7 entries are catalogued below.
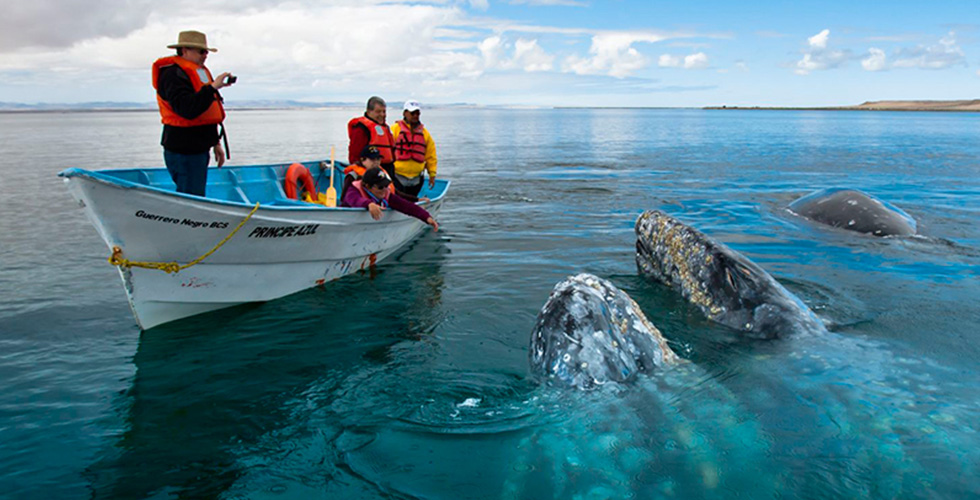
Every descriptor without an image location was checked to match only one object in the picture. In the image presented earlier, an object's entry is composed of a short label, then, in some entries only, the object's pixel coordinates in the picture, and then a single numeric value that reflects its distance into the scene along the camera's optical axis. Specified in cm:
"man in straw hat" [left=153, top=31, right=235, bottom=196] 699
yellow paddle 1078
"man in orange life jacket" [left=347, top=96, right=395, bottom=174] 1095
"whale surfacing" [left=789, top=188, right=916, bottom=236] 1159
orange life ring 1132
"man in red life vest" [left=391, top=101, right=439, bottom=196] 1230
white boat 658
